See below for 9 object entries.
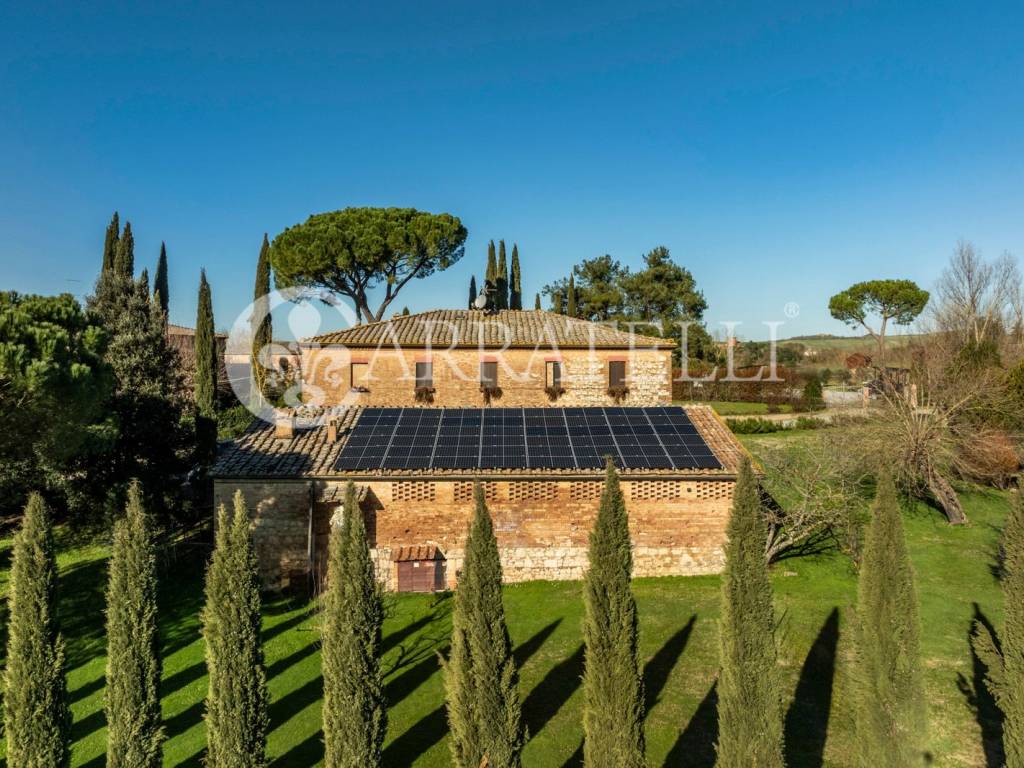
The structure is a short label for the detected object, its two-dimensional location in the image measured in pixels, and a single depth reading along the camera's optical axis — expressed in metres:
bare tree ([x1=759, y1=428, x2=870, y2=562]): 13.52
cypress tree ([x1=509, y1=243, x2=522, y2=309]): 40.03
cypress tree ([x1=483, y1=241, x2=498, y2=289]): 39.22
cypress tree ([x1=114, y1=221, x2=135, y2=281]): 28.59
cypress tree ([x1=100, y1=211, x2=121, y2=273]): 30.00
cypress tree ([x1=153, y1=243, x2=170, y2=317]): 32.73
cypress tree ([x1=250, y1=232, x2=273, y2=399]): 30.77
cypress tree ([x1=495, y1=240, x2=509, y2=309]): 38.06
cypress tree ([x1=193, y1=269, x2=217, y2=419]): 24.89
